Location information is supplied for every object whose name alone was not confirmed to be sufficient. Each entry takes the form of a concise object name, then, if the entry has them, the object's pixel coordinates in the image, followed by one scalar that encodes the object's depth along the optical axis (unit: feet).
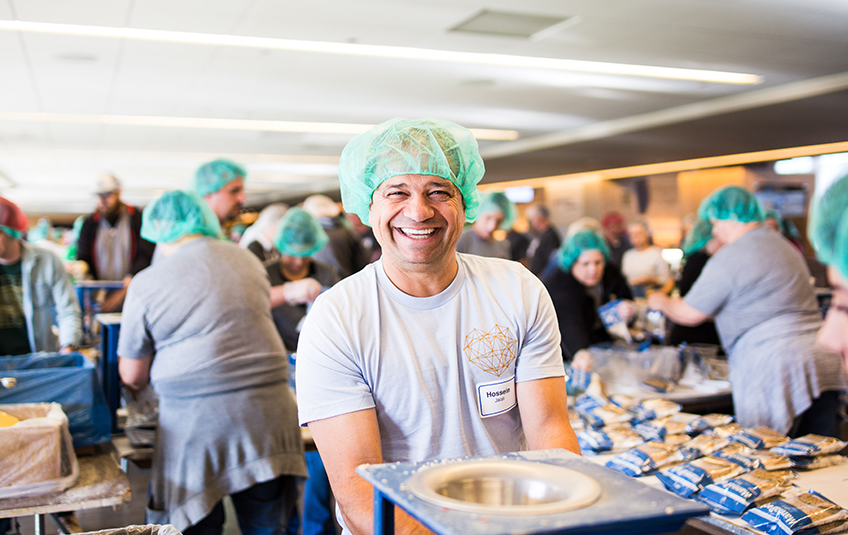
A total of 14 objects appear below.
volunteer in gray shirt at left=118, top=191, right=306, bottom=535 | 7.54
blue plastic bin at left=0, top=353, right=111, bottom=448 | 7.64
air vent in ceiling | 16.52
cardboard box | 6.50
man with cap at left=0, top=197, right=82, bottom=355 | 10.18
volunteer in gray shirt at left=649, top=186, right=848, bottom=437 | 9.73
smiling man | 4.41
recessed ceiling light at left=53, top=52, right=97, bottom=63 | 19.35
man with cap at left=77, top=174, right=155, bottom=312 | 16.92
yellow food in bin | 6.87
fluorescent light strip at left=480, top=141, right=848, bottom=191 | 25.70
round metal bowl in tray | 2.96
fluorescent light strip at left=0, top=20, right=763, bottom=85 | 17.20
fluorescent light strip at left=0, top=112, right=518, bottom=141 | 28.70
